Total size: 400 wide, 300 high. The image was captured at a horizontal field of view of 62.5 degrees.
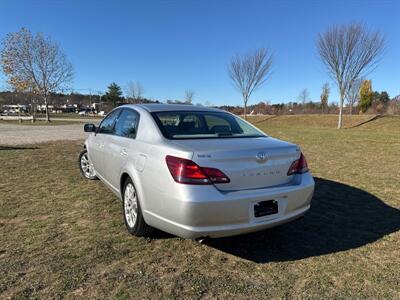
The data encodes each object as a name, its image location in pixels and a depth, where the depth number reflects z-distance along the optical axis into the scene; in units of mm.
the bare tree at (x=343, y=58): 25859
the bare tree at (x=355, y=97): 45078
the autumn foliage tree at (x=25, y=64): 32094
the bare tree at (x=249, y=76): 34719
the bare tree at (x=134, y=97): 61594
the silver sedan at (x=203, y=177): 2805
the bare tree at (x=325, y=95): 58750
